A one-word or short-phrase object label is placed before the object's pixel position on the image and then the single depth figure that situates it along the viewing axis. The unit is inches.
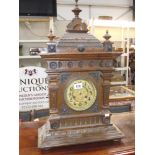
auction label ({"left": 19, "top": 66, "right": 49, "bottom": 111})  72.6
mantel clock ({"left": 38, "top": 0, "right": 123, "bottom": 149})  32.5
